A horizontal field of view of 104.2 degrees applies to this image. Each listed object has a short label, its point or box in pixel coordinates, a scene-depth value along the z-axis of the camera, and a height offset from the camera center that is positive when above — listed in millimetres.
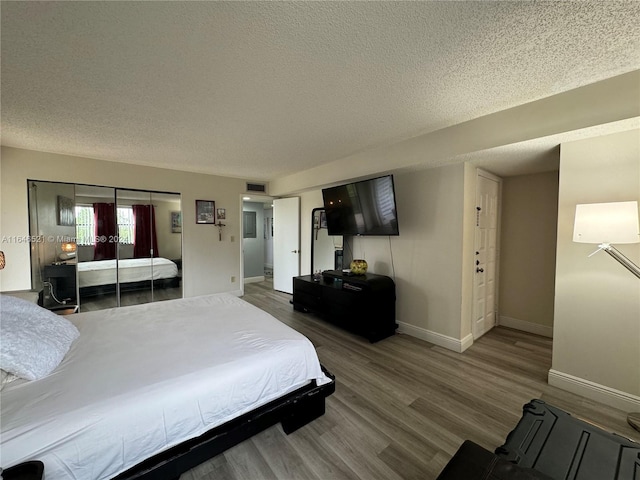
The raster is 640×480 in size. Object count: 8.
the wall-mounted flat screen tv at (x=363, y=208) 3162 +325
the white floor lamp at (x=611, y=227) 1677 +28
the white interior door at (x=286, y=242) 5176 -239
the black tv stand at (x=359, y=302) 3126 -964
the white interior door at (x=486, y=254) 3178 -317
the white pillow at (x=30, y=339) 1272 -620
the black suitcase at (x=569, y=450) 1042 -1001
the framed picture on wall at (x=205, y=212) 4680 +367
